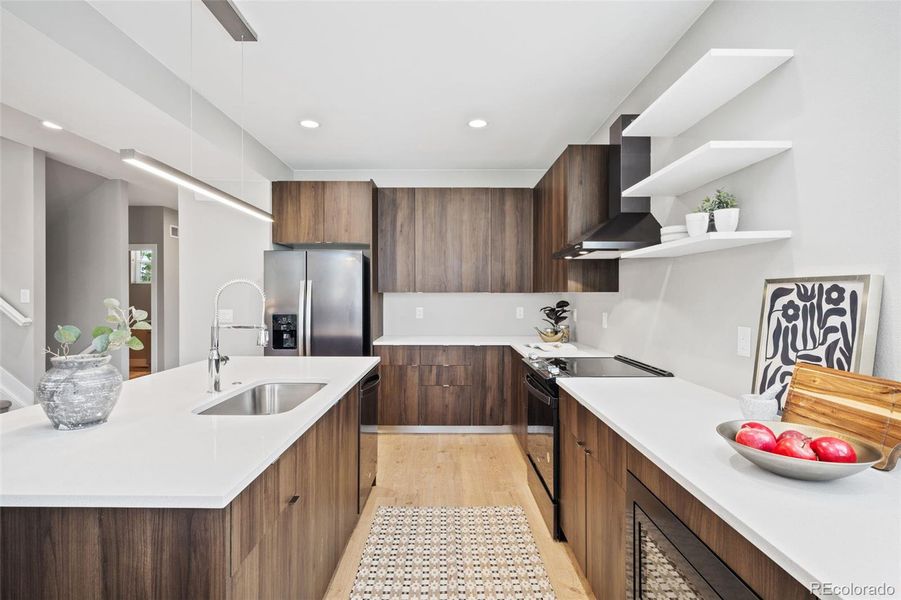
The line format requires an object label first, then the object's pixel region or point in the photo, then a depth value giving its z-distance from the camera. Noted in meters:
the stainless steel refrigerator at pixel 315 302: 3.84
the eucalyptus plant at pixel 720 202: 1.73
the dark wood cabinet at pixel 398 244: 4.36
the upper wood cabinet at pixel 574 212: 3.05
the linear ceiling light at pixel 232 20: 1.92
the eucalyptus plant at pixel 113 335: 1.37
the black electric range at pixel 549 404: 2.37
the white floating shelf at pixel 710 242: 1.53
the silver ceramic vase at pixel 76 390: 1.27
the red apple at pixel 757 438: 1.05
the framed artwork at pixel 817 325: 1.23
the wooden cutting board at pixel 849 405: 1.06
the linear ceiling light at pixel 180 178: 1.53
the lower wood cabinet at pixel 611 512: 0.88
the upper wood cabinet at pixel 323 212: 4.08
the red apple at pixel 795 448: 0.99
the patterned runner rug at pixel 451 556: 1.98
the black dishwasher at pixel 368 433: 2.62
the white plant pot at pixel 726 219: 1.67
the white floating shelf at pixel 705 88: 1.51
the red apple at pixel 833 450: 0.96
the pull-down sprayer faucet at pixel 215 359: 1.87
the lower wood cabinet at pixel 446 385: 4.13
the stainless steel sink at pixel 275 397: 2.08
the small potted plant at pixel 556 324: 3.90
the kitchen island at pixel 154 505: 0.97
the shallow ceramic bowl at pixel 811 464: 0.92
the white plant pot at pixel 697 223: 1.73
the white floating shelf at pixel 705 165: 1.52
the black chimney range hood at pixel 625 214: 2.34
